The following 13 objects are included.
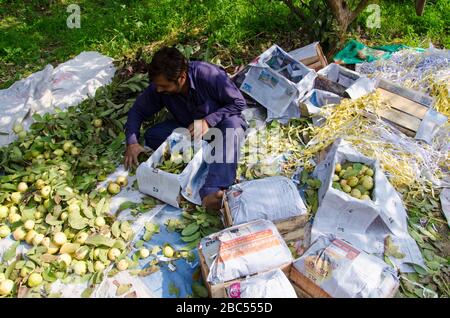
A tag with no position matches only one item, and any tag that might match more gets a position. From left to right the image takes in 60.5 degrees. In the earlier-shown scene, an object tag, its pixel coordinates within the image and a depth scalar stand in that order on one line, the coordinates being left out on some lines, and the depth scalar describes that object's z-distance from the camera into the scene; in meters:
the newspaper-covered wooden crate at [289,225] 2.63
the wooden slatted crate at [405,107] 3.46
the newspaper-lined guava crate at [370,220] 2.62
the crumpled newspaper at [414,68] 3.90
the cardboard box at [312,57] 4.14
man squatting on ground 2.88
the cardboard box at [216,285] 2.16
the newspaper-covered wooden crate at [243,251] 2.17
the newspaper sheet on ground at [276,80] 3.68
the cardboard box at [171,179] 2.88
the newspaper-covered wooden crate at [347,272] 2.05
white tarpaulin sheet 3.88
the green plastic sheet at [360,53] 4.35
